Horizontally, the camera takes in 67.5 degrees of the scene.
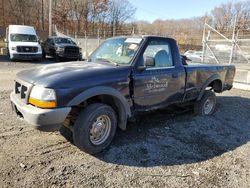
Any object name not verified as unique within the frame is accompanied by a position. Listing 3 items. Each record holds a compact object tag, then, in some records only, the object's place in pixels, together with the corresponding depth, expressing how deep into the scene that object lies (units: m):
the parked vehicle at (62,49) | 13.30
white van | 12.17
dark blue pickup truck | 2.54
